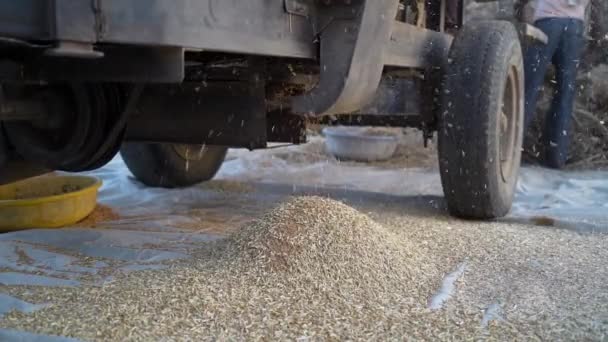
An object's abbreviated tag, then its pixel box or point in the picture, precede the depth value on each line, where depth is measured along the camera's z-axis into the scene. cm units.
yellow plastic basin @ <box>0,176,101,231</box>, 244
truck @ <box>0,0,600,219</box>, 145
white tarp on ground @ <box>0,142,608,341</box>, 202
